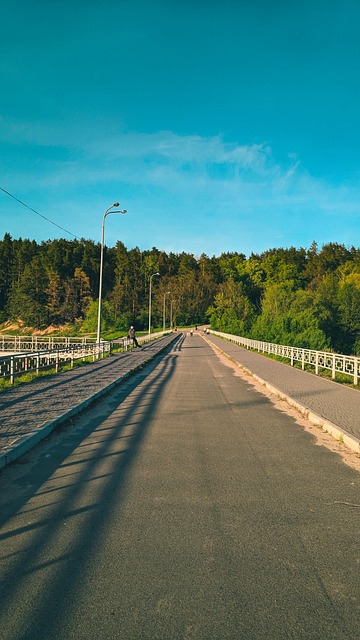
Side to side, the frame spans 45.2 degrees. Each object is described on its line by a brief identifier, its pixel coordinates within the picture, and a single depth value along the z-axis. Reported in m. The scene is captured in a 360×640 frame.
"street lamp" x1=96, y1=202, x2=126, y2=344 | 26.91
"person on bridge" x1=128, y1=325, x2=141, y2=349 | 34.92
